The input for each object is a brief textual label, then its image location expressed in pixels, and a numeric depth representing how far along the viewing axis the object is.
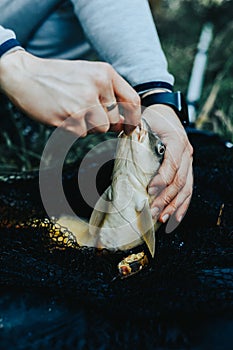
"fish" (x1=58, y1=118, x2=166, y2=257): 1.19
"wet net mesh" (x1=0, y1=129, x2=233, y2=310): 1.10
